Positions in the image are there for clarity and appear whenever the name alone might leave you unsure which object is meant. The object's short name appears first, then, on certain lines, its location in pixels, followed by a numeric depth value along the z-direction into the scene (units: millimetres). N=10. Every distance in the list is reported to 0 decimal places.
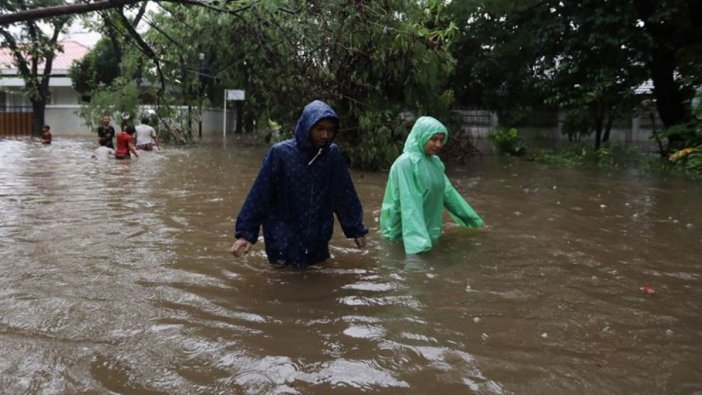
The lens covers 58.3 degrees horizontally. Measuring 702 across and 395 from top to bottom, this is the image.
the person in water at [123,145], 14484
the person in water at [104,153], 14508
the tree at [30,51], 7613
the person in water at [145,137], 16172
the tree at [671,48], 13914
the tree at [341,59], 7551
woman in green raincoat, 5434
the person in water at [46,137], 19878
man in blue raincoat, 4398
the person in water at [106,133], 15242
